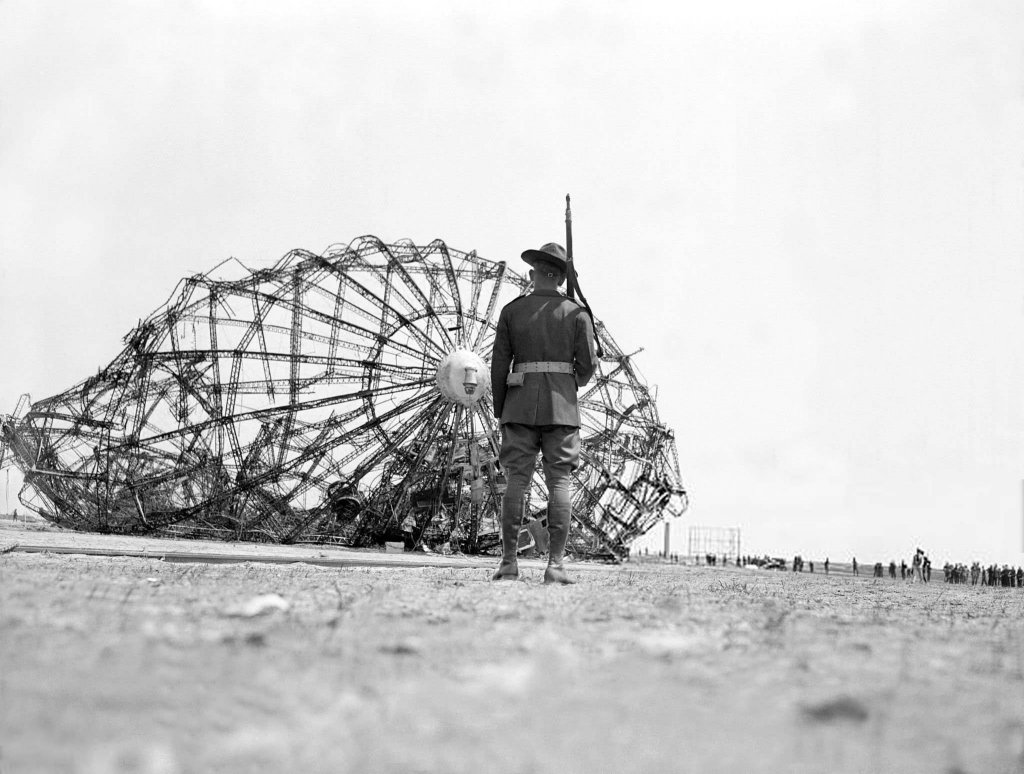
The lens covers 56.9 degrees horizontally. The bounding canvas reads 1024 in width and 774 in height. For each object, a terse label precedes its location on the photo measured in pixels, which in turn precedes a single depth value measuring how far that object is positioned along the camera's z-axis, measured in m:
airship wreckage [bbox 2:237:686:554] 22.50
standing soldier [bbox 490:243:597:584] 7.28
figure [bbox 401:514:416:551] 23.71
